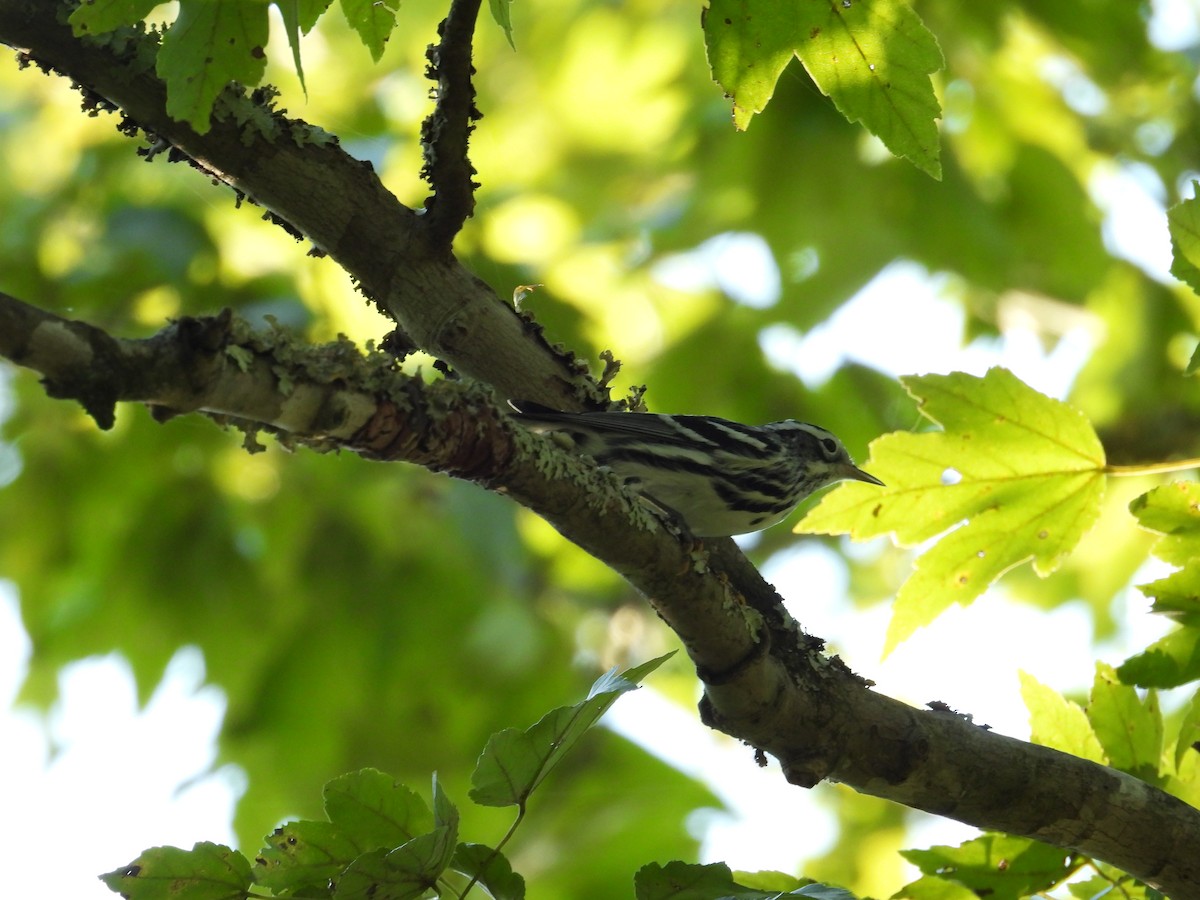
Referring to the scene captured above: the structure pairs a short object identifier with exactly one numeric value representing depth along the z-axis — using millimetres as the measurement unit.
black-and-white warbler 6535
